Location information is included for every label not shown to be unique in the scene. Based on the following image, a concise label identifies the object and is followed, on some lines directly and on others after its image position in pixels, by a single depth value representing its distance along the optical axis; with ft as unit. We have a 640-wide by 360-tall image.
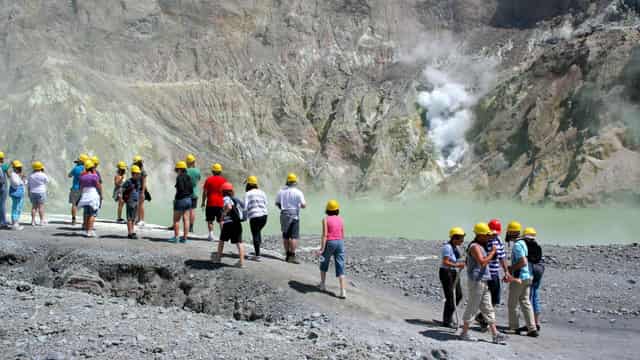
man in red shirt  45.98
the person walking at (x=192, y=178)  48.30
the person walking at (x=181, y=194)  46.29
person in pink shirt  38.29
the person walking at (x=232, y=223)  41.24
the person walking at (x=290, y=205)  43.45
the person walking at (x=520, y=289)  38.34
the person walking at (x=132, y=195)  47.52
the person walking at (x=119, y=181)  51.73
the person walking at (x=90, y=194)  46.83
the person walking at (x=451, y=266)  37.24
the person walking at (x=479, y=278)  35.32
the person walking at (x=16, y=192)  49.65
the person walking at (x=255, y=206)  42.37
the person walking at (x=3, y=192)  48.85
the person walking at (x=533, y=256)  39.47
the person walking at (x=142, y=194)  49.12
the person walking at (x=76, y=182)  51.90
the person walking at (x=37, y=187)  50.70
